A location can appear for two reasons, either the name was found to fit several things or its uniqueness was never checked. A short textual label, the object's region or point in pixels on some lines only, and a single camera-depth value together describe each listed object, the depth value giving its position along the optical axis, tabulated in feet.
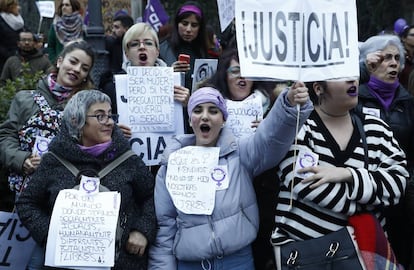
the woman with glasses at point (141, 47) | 19.93
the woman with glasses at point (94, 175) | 16.85
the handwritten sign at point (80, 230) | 16.37
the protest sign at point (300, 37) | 15.60
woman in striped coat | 15.78
